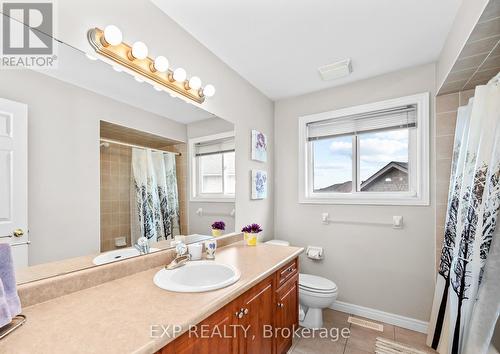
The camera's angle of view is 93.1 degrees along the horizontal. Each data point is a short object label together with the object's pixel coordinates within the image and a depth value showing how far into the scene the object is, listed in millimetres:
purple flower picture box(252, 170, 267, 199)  2438
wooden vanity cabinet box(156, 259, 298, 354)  963
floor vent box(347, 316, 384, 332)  2129
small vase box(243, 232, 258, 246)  2064
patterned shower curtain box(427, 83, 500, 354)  1354
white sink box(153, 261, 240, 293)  1283
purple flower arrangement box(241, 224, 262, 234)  2072
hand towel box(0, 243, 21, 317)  803
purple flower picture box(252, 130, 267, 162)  2443
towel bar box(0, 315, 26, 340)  744
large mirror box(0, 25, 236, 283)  951
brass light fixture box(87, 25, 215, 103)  1182
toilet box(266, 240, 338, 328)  2023
